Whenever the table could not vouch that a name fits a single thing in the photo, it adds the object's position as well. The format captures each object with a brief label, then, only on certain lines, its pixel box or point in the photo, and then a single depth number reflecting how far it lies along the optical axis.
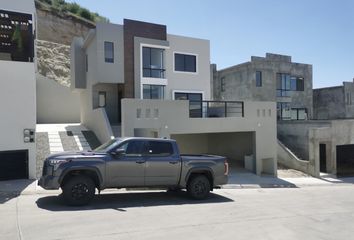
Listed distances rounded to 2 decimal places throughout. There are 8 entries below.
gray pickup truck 10.26
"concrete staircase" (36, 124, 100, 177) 18.80
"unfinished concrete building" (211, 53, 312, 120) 37.34
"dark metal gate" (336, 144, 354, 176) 29.86
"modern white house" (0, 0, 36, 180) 14.98
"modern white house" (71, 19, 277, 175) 19.36
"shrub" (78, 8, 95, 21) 68.75
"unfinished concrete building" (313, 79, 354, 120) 42.66
